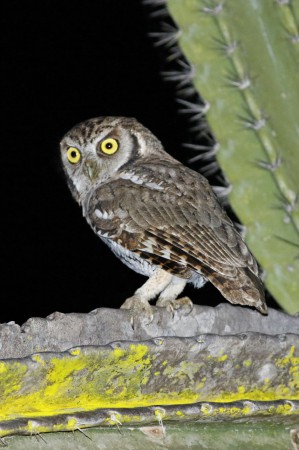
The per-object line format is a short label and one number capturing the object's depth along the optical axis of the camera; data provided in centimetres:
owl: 507
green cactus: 556
